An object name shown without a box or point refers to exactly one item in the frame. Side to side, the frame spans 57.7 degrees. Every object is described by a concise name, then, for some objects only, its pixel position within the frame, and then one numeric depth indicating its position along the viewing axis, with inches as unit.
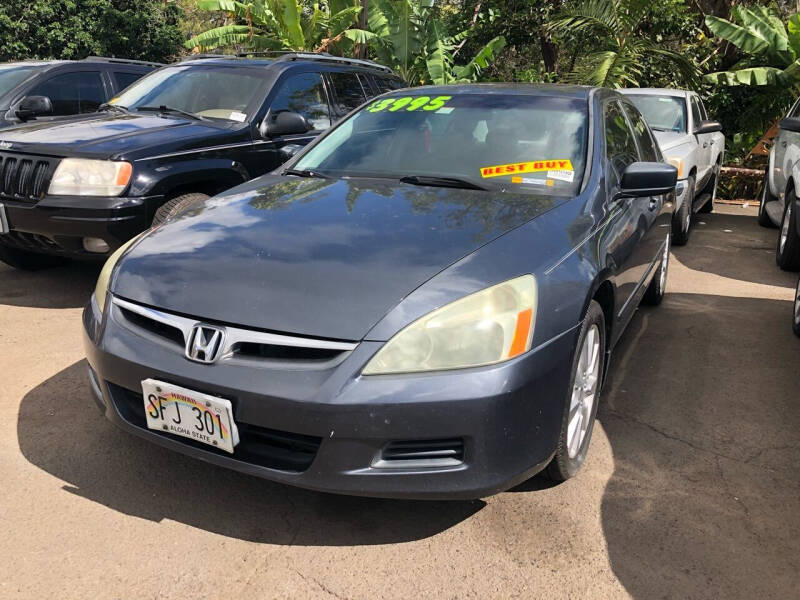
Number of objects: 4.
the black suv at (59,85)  260.2
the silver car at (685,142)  289.1
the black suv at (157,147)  180.4
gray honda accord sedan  87.0
